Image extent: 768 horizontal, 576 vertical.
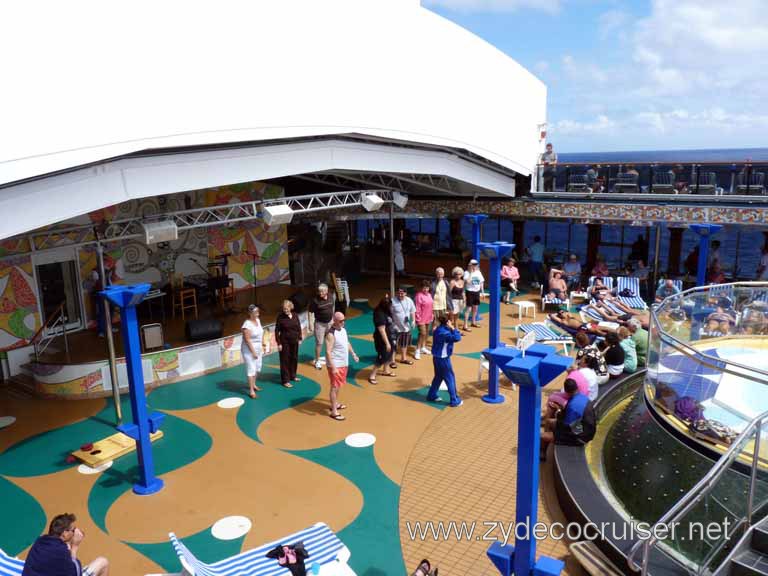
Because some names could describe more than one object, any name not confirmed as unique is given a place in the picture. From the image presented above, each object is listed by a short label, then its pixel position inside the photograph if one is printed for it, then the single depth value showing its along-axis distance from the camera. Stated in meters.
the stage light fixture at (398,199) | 14.65
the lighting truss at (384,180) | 16.49
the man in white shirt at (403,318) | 11.20
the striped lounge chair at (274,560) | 5.38
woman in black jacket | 10.46
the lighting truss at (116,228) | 9.45
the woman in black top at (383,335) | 10.57
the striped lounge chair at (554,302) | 15.97
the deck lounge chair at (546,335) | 12.37
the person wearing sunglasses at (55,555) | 4.89
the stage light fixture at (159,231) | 9.86
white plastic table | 15.27
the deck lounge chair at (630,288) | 15.54
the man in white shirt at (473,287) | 13.79
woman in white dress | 10.02
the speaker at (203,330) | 12.02
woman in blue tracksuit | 9.30
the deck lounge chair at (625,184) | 17.78
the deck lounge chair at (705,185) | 16.70
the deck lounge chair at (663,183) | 17.28
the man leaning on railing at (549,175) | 18.88
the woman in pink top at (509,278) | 16.89
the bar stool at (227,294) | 15.47
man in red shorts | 9.02
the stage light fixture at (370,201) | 13.12
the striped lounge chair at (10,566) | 5.34
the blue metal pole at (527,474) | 4.76
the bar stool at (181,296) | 14.70
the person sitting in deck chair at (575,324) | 11.76
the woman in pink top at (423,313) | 11.97
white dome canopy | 7.47
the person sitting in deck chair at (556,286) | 16.05
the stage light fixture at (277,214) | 11.34
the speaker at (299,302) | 14.55
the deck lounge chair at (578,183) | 18.39
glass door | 12.74
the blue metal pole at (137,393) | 7.20
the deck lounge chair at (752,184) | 16.08
